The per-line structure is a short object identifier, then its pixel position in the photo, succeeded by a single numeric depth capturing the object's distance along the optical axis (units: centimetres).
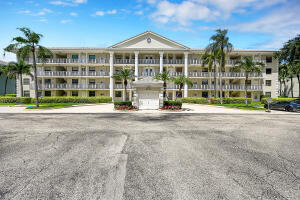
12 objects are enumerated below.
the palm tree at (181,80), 2491
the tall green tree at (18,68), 3180
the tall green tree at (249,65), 2415
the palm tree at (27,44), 2112
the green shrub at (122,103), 2102
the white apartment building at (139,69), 3691
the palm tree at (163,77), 2323
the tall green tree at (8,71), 3175
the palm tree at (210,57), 2998
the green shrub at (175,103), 2122
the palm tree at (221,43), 2859
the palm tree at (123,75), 2450
